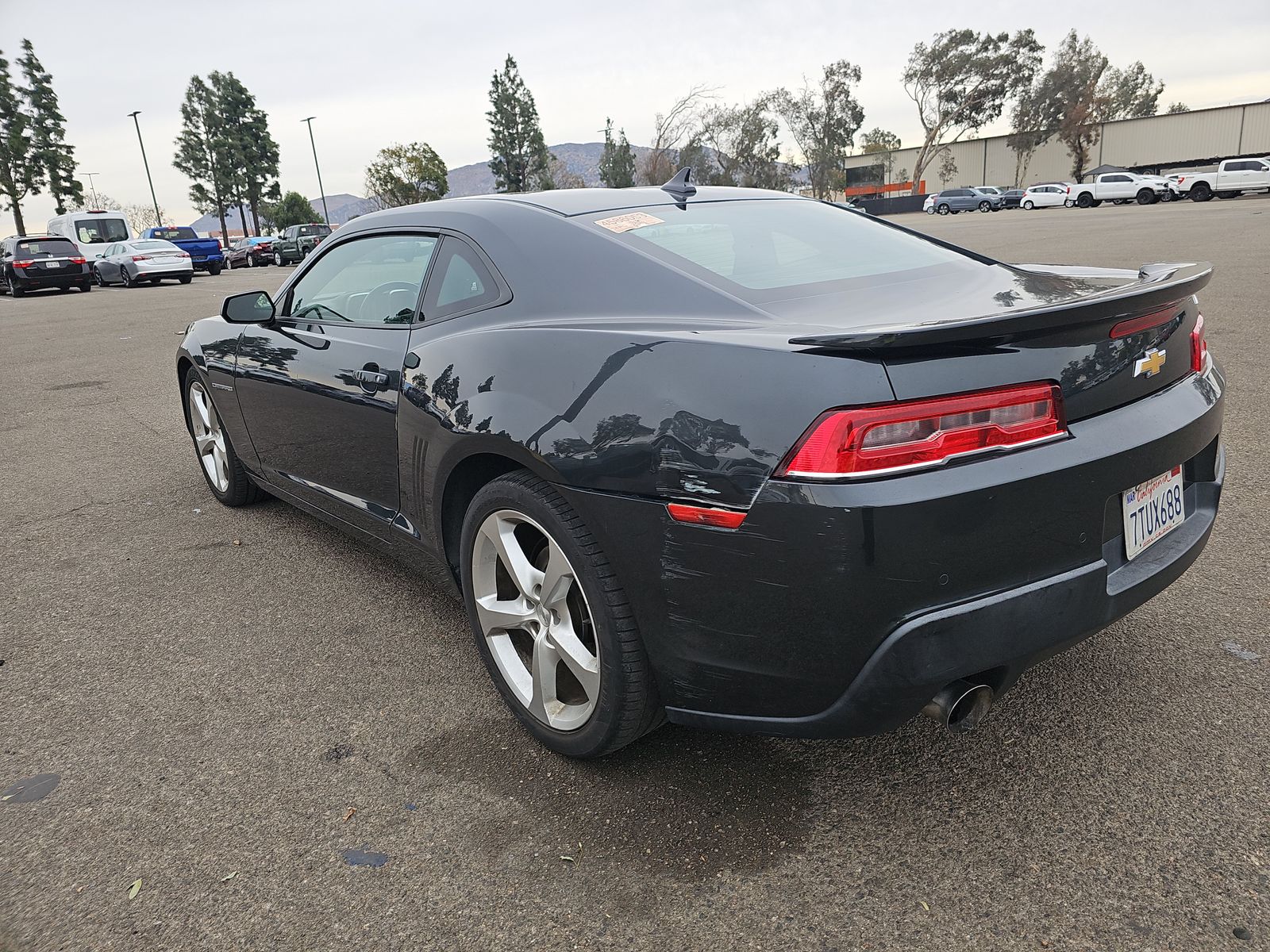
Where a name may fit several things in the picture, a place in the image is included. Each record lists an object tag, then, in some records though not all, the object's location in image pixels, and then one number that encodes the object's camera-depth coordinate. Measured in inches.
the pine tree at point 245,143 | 2559.1
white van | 1159.0
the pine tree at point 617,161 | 2422.5
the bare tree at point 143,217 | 3223.4
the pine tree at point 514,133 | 3073.3
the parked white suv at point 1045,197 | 1918.1
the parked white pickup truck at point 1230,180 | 1549.0
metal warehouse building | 2780.5
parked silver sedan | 1006.4
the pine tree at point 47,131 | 1845.5
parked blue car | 1232.8
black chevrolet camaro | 69.2
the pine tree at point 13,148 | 1777.8
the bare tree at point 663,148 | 1937.7
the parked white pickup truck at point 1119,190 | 1708.9
